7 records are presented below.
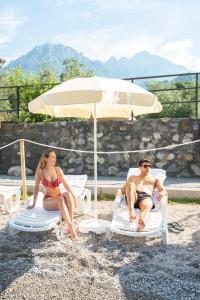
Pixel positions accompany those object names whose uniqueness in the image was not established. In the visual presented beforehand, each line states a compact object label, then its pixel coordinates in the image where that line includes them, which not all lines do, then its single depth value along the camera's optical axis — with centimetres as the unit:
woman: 411
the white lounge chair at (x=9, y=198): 500
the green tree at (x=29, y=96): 923
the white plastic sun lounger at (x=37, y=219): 386
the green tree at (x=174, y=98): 1200
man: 398
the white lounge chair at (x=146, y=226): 373
